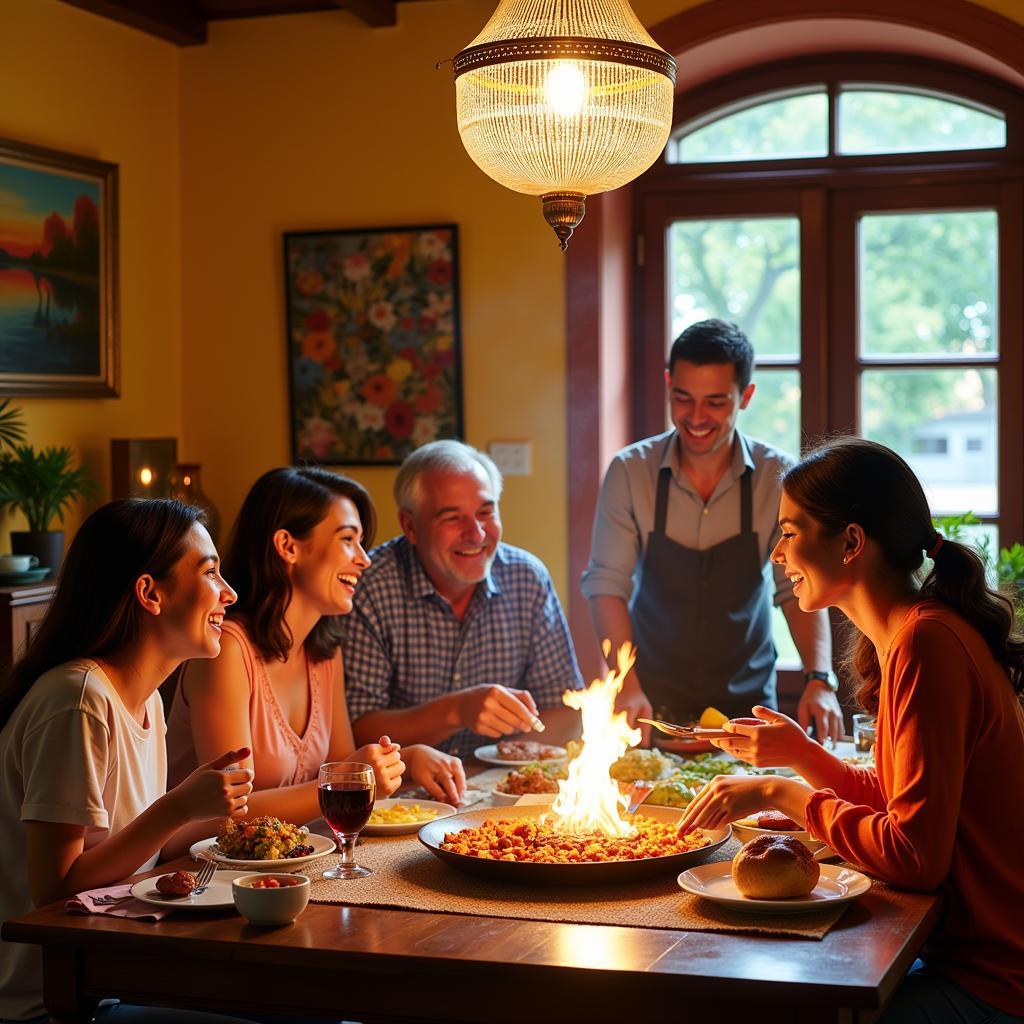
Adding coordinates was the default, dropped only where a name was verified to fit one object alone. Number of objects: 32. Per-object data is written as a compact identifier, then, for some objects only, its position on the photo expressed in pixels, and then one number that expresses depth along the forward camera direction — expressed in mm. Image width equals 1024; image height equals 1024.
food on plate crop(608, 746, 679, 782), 2711
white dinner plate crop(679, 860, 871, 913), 1866
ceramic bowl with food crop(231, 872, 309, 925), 1836
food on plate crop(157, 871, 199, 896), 1942
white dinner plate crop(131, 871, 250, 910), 1907
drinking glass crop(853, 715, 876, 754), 2682
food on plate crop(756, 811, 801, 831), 2238
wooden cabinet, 3857
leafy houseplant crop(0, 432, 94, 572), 4129
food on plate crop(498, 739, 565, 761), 2928
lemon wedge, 2912
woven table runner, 1847
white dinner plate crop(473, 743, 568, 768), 2881
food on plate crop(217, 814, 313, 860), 2102
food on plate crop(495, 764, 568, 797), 2611
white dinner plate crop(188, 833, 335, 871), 2070
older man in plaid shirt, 3260
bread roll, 1881
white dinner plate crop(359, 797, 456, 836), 2336
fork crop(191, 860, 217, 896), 1985
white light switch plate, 4699
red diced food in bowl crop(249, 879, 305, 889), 1852
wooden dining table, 1647
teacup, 3947
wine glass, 2057
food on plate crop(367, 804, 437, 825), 2375
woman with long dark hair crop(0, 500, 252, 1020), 2027
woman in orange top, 1962
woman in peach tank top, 2697
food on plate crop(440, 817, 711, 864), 2041
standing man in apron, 3748
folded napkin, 1900
